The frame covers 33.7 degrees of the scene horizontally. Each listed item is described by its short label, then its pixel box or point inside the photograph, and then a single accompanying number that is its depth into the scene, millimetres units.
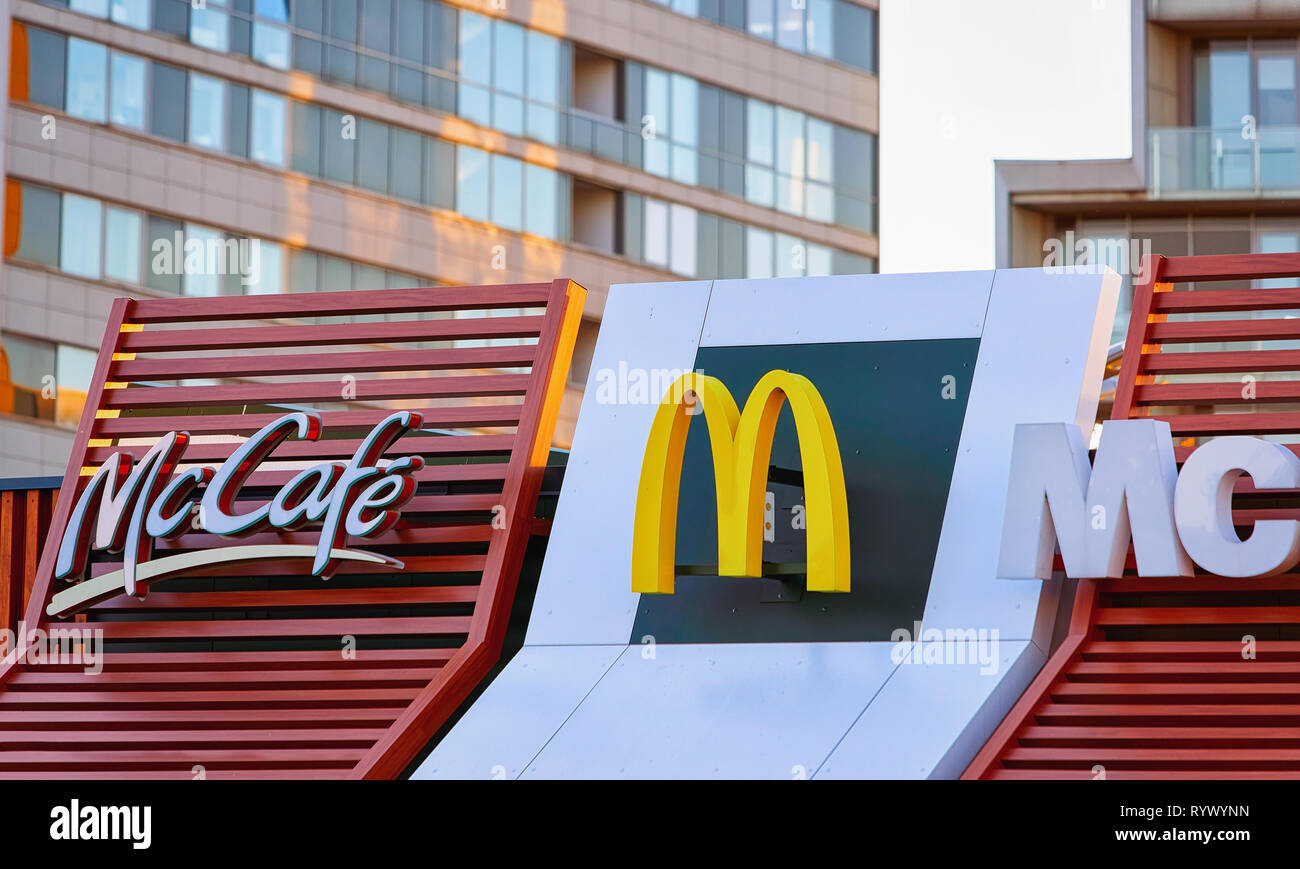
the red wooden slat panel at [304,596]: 18109
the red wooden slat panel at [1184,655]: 16094
